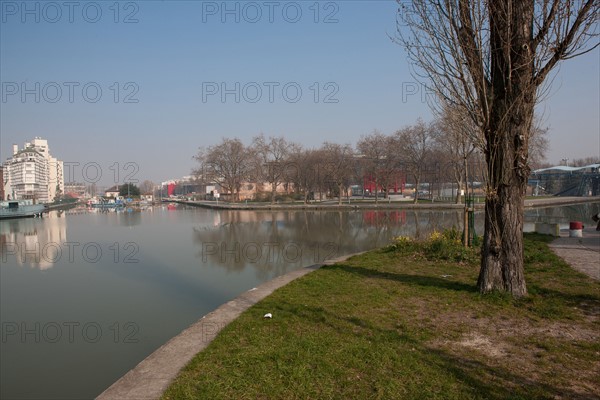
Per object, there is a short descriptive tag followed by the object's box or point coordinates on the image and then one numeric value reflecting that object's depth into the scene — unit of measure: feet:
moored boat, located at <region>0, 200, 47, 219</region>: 161.09
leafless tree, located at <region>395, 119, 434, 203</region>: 182.50
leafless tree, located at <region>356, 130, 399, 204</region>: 190.60
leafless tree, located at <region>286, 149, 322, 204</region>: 200.85
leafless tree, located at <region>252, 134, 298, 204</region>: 214.48
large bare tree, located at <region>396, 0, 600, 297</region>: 21.62
